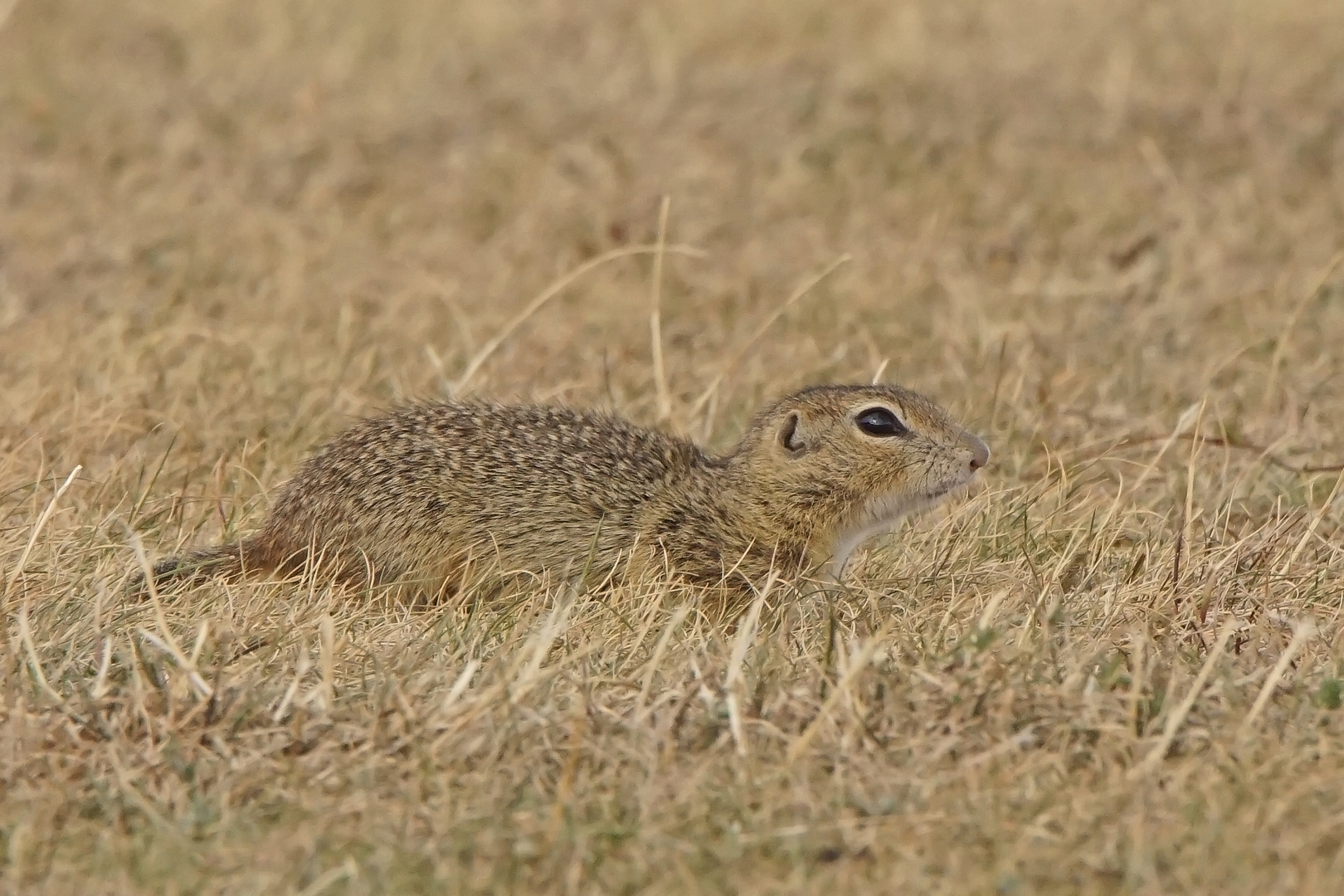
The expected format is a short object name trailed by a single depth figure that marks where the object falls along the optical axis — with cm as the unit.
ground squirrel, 1004
